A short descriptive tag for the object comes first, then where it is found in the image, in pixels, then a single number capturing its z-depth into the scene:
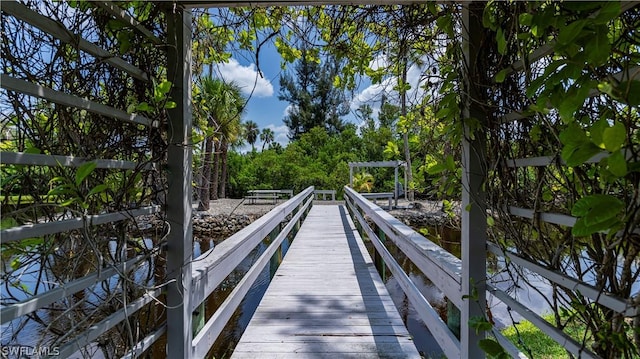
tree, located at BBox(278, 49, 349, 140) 24.18
